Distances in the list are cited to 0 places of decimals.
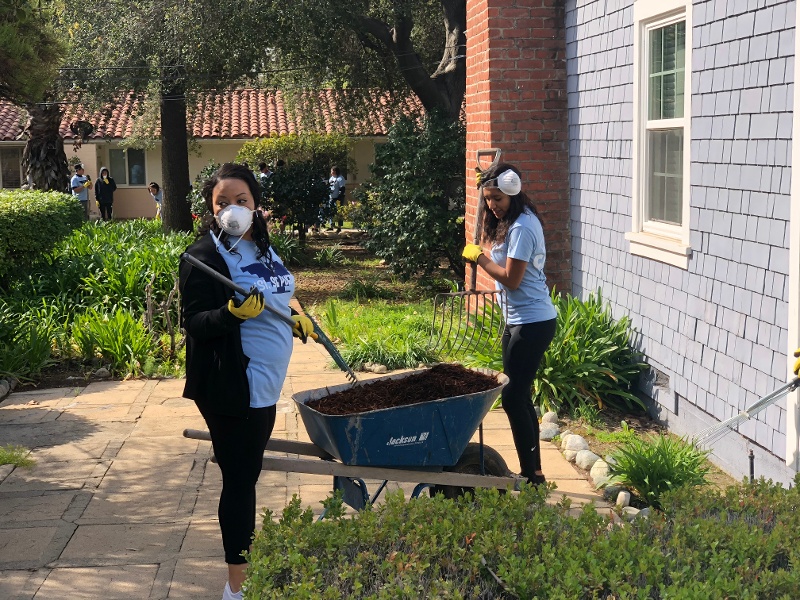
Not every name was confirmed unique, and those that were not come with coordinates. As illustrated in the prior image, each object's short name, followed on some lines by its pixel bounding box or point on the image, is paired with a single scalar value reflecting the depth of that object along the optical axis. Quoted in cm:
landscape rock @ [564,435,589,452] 692
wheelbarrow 459
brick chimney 989
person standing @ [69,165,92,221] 2975
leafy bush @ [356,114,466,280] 1378
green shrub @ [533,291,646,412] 793
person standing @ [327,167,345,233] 2073
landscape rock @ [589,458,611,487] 631
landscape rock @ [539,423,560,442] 735
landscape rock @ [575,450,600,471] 667
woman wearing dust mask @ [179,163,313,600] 414
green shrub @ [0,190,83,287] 1161
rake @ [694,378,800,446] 508
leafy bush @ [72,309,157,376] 989
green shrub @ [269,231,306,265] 1802
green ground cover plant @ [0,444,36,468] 691
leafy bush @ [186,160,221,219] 1933
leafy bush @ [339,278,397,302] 1459
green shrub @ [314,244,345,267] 1922
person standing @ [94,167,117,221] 3247
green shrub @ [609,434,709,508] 593
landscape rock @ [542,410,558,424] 760
